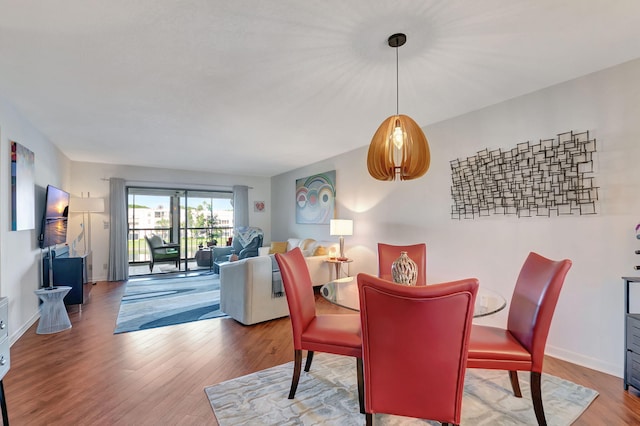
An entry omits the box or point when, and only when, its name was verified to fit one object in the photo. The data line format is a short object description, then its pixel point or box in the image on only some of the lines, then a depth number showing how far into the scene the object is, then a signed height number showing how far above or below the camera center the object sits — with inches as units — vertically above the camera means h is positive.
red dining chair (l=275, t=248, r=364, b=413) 73.6 -31.8
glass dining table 71.9 -23.9
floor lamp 215.8 +8.1
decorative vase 79.8 -15.8
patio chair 269.7 -33.1
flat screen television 146.2 -1.1
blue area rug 142.0 -51.8
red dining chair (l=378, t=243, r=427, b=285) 113.3 -17.1
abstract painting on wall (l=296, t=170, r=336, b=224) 217.9 +13.0
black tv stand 157.3 -32.1
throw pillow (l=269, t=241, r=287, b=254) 249.4 -28.2
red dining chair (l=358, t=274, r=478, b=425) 49.4 -23.8
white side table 126.1 -42.8
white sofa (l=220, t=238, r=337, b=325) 134.4 -37.2
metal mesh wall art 98.7 +12.4
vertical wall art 116.0 +12.1
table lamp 181.3 -8.3
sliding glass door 269.9 -4.3
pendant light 82.1 +18.8
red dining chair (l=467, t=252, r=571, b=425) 64.9 -30.7
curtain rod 254.2 +28.9
